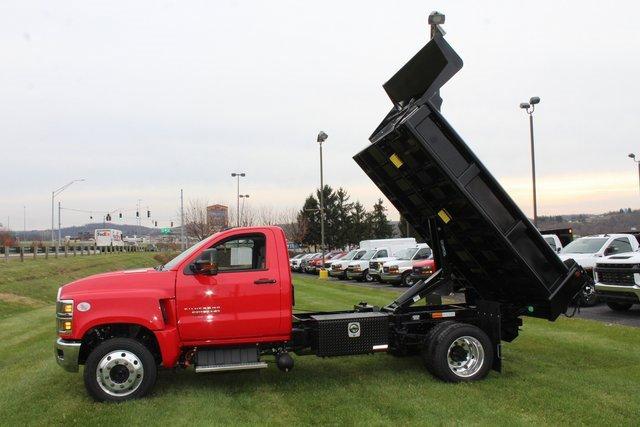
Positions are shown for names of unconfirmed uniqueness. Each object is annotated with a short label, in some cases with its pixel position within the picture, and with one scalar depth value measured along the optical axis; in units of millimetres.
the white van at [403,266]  24391
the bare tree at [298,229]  72812
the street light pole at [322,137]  32781
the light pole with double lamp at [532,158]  26281
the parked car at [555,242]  19897
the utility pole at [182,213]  65631
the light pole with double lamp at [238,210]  55862
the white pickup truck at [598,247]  16703
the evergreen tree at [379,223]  80375
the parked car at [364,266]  29453
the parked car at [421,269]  22281
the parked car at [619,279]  12711
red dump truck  6422
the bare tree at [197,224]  57969
